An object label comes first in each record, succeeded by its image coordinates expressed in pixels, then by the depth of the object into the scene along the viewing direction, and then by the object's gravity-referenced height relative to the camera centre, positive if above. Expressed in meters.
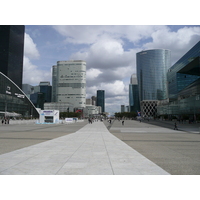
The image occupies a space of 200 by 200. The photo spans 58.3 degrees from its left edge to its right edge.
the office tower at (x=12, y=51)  161.38 +59.75
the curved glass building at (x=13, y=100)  82.69 +7.68
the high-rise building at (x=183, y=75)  72.66 +19.98
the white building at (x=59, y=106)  194.74 +9.89
